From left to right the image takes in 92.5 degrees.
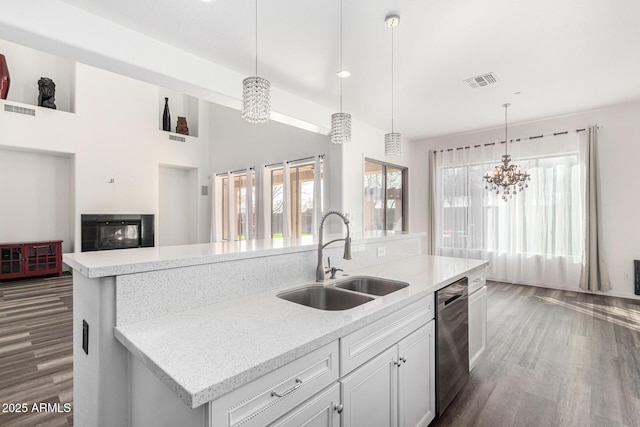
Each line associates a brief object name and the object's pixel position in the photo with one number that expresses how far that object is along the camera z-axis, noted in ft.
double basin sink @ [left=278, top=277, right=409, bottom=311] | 5.60
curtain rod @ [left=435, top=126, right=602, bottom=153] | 16.17
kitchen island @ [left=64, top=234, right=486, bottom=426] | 2.88
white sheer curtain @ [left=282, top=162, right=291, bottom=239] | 18.03
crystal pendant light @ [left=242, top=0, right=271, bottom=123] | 6.68
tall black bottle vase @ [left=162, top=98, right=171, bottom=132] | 24.47
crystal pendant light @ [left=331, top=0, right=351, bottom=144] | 8.32
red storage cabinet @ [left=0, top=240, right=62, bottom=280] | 17.61
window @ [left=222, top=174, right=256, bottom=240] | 22.08
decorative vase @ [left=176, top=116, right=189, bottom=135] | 24.90
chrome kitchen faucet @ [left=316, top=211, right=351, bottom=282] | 6.15
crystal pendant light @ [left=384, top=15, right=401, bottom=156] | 9.71
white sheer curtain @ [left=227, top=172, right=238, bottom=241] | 22.86
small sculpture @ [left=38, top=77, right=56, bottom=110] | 18.70
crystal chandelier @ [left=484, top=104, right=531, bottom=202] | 15.03
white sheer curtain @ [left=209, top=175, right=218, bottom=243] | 24.35
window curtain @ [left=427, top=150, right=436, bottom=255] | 20.51
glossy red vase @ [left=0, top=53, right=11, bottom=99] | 17.38
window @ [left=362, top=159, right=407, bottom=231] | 18.53
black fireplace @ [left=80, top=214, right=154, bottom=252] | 19.74
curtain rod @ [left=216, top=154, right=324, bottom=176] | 17.18
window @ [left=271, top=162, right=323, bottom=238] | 18.02
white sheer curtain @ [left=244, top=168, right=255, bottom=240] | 20.80
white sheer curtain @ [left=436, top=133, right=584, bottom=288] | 15.99
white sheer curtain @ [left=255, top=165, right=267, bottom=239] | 20.01
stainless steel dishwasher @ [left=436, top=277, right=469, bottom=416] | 6.06
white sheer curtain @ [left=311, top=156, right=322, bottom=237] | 16.76
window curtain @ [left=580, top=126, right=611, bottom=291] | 15.03
